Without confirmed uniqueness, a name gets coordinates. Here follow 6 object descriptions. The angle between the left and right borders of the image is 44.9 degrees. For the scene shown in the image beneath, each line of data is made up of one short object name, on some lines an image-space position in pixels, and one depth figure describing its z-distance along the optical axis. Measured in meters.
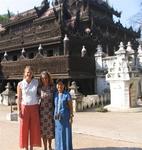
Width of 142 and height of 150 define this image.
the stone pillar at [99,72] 11.53
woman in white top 3.74
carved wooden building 11.07
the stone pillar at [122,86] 8.47
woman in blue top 3.57
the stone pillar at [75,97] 8.39
